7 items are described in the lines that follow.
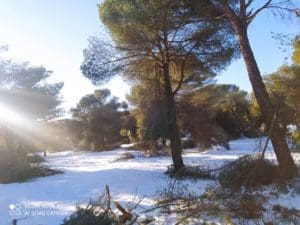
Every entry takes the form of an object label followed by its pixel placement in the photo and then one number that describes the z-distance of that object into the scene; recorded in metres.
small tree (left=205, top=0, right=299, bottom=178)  4.99
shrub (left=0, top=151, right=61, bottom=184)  8.10
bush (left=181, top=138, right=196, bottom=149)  16.11
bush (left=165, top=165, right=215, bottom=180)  6.50
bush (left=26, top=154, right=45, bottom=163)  11.82
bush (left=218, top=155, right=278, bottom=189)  4.20
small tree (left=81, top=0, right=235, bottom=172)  6.90
